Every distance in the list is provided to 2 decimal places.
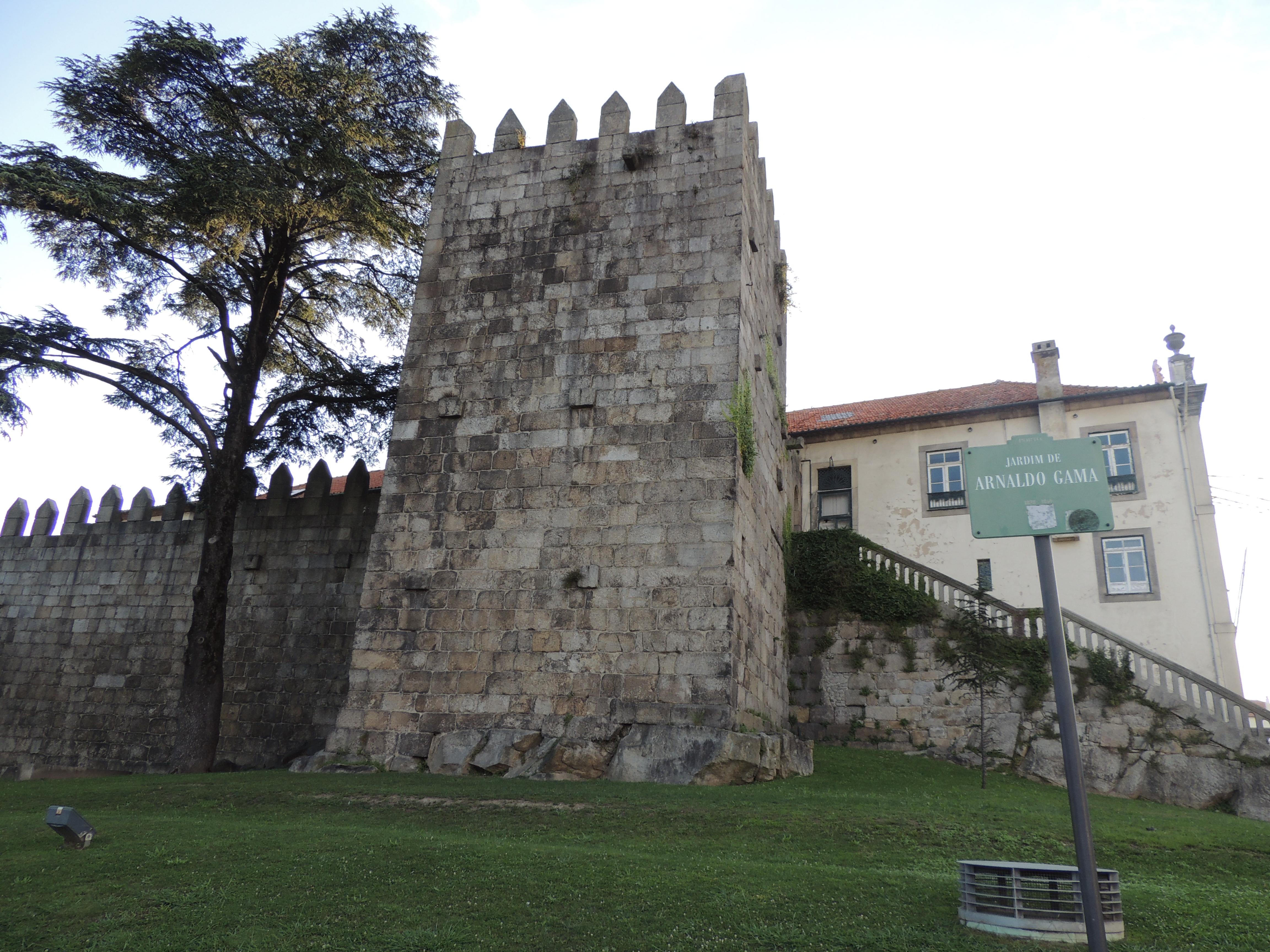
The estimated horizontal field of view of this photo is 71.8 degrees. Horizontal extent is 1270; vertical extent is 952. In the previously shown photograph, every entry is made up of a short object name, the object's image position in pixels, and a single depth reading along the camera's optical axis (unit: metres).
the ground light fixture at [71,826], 6.59
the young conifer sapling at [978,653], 12.60
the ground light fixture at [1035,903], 4.53
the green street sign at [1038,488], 3.89
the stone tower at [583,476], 10.31
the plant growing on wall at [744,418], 11.09
